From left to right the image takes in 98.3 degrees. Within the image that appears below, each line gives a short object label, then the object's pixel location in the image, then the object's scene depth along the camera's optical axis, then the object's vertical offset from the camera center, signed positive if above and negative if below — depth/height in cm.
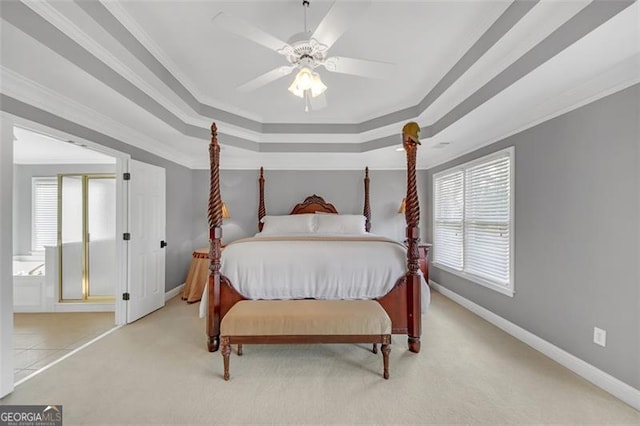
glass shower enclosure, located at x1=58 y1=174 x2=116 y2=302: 404 -35
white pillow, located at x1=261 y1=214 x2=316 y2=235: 454 -19
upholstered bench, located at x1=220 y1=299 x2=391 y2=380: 217 -91
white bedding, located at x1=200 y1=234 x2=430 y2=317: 262 -57
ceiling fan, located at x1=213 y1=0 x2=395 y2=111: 165 +116
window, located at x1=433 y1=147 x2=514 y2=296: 313 -10
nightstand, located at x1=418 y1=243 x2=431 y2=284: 448 -74
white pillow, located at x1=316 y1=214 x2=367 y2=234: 455 -19
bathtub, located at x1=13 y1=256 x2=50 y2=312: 375 -110
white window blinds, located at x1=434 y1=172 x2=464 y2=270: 416 -10
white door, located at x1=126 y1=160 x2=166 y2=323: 340 -36
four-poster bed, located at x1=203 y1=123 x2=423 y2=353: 259 -65
